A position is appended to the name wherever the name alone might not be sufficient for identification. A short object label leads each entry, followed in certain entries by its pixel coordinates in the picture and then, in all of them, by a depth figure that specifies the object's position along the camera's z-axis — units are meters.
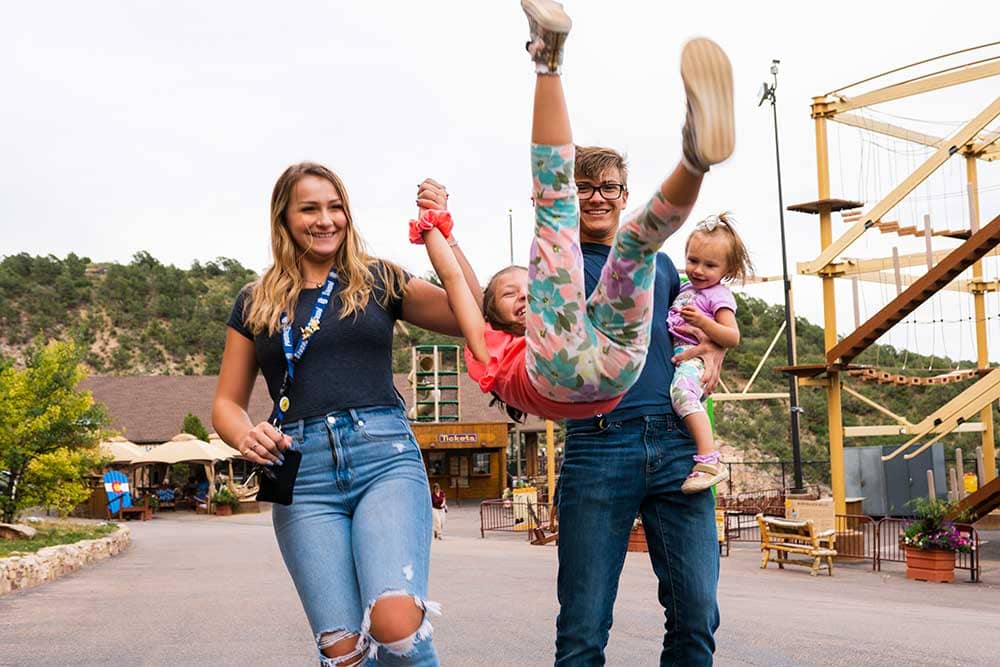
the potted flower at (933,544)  16.09
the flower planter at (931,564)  16.14
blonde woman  3.16
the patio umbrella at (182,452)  35.28
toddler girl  3.63
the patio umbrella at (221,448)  38.75
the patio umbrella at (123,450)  35.56
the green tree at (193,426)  42.25
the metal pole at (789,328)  28.58
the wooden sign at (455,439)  43.25
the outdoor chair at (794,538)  17.06
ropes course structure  19.86
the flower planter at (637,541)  19.87
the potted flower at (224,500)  37.47
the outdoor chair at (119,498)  35.22
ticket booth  46.66
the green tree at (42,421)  18.28
